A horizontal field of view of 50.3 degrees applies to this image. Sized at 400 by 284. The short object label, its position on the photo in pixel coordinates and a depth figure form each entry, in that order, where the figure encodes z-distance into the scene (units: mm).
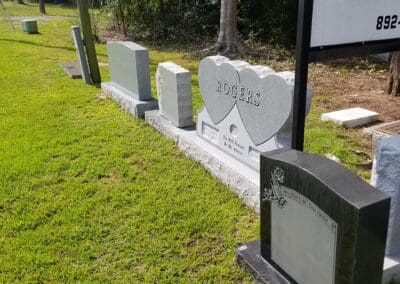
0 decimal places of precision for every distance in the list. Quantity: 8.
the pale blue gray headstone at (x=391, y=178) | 2359
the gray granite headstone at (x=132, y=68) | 5742
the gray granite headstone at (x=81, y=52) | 7891
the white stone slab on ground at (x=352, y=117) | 5492
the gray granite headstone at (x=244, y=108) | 3406
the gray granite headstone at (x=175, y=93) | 4738
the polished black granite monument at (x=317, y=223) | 1908
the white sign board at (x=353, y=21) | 2486
